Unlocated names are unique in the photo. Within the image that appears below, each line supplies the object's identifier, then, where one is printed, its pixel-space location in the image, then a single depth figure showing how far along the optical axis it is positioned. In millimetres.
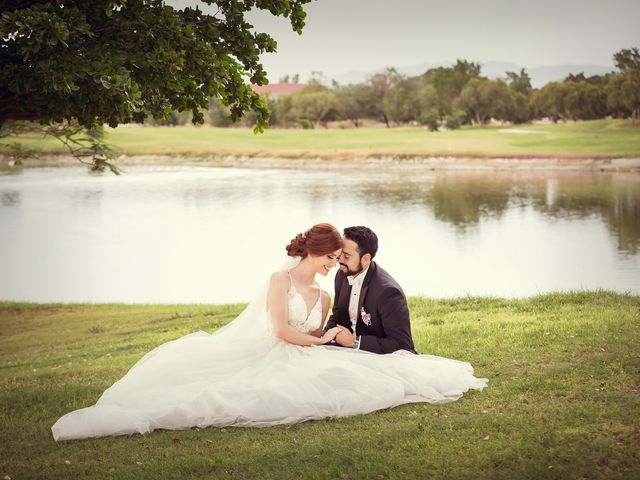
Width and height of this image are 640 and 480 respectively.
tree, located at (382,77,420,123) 96062
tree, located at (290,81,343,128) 98438
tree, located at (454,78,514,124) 85394
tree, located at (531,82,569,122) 75312
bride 6488
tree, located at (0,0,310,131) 6453
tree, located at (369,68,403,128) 102312
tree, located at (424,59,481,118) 91125
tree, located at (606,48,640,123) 59278
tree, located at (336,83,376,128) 102312
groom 7059
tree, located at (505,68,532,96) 89750
